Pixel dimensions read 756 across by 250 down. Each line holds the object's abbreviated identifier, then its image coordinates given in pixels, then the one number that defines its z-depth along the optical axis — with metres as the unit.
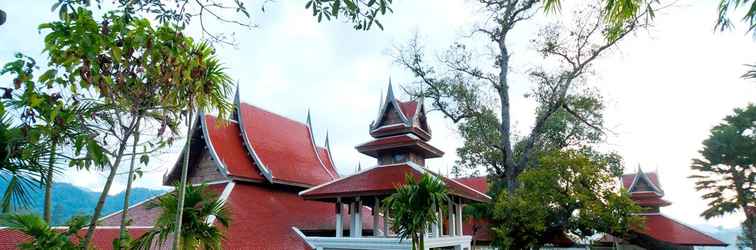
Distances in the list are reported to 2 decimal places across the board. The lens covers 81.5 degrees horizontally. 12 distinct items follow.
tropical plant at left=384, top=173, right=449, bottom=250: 10.68
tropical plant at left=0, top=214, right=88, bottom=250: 5.55
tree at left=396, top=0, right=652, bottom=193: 15.98
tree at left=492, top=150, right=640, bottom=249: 13.48
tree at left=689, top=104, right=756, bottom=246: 24.41
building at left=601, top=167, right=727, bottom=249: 19.73
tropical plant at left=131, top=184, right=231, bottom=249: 8.04
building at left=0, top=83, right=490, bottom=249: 12.37
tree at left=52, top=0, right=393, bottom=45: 2.75
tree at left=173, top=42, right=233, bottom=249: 5.32
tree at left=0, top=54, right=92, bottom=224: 3.26
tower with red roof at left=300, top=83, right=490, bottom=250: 12.29
